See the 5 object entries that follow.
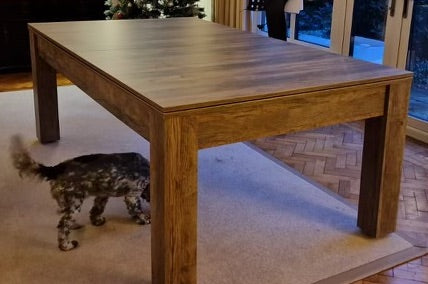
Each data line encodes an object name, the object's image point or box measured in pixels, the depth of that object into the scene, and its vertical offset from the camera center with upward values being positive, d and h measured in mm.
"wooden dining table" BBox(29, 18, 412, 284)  1625 -376
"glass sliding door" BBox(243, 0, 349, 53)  4188 -336
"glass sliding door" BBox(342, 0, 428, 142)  3525 -343
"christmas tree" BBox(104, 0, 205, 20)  4781 -250
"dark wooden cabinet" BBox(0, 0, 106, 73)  4898 -375
